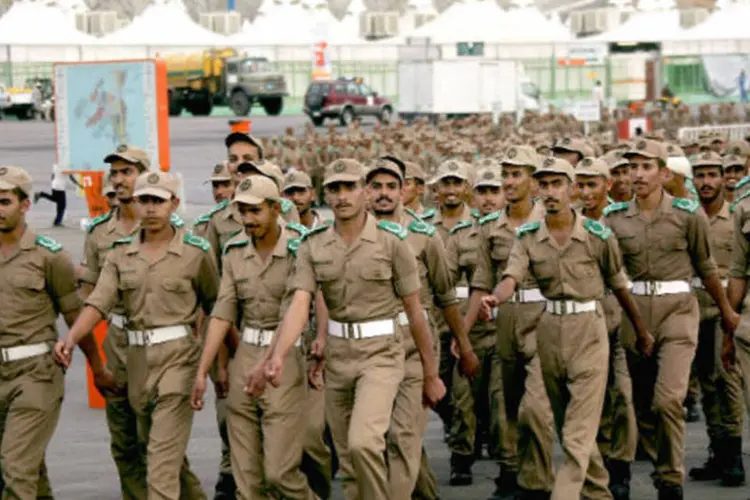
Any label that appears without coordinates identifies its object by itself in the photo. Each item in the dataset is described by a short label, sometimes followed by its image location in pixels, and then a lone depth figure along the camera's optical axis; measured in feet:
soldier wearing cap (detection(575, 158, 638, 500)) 37.58
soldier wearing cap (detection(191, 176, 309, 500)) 32.48
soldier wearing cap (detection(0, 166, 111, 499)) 33.01
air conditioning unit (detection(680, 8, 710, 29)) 280.31
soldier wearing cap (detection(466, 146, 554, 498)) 35.96
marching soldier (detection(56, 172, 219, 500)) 32.83
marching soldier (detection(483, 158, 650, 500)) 34.32
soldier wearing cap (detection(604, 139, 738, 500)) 36.88
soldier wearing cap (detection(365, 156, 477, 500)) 32.81
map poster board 54.75
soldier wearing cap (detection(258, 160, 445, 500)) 32.17
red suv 209.36
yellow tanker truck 227.61
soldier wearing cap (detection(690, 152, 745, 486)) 39.93
